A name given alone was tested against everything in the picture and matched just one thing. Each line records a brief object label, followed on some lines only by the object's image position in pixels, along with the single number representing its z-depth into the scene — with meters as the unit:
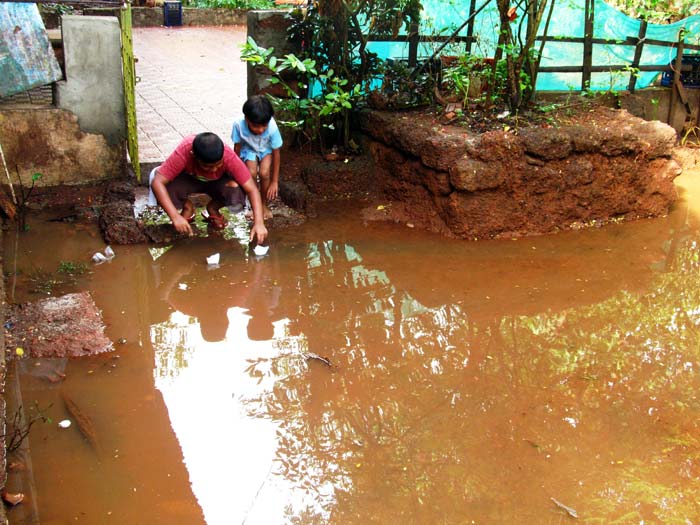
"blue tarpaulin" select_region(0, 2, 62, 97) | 5.48
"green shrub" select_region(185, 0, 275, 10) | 16.81
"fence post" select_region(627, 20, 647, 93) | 7.47
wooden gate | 5.67
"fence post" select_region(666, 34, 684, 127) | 7.69
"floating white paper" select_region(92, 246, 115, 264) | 4.88
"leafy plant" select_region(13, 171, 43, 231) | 5.32
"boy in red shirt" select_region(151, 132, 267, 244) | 4.70
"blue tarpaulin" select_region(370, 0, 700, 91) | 6.67
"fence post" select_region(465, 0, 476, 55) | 6.72
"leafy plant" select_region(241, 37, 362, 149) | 5.72
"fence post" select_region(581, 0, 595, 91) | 6.98
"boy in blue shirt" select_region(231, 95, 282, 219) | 5.48
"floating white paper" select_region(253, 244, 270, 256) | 5.12
